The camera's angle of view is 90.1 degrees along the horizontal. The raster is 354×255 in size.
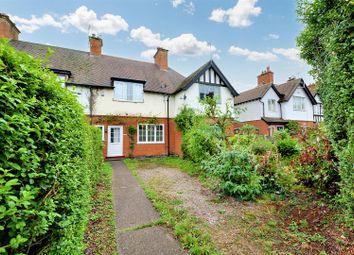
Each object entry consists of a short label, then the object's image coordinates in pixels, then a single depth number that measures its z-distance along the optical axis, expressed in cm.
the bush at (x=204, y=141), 807
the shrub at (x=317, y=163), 501
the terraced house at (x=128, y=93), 1306
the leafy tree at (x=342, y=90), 316
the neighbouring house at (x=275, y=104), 1959
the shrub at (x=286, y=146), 1139
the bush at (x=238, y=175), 535
